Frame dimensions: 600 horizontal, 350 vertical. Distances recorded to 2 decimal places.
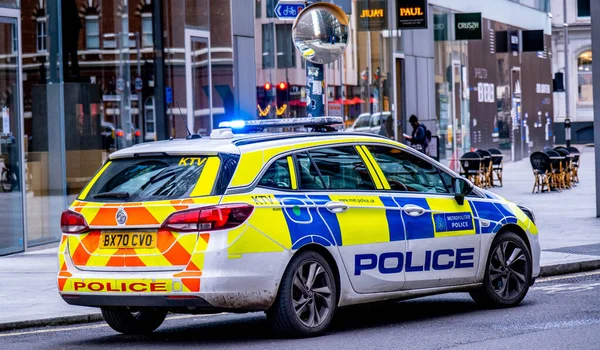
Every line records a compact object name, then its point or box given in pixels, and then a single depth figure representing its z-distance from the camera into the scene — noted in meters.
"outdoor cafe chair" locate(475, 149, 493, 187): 31.49
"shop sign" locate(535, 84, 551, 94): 49.97
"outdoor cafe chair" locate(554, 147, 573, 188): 31.08
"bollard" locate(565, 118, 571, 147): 51.50
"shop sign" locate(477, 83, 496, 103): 40.66
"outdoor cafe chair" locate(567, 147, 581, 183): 33.16
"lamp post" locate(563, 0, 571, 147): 59.62
